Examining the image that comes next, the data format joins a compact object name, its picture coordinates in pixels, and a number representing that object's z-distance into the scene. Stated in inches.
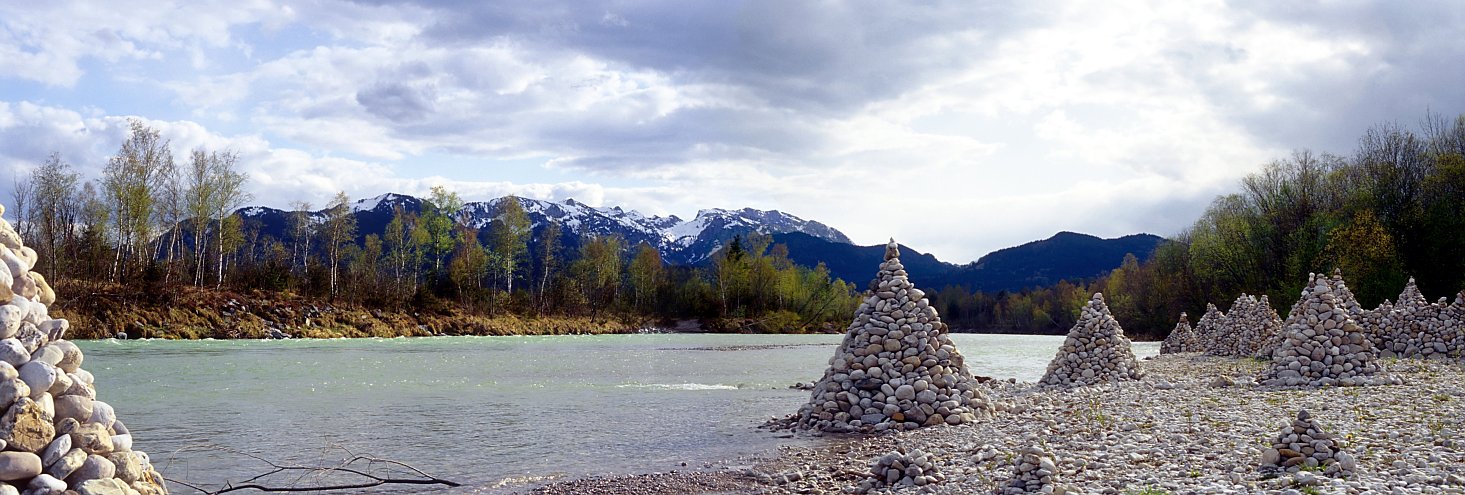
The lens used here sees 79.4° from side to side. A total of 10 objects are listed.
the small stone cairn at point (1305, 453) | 322.3
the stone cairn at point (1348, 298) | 1006.6
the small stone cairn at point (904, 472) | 378.3
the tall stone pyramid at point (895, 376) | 591.8
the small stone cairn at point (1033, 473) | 329.7
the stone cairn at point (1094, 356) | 810.8
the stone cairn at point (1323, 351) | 706.2
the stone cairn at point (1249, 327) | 1238.9
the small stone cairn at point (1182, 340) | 1642.5
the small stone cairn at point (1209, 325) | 1500.9
